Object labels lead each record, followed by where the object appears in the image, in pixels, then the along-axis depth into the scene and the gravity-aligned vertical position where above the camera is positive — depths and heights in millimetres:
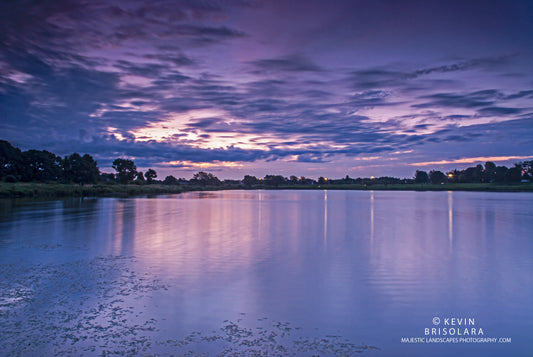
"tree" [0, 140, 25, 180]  69062 +5428
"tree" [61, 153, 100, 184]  83462 +4478
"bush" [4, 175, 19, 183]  67250 +1645
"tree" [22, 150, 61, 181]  75375 +4747
